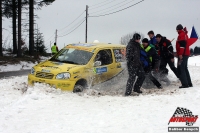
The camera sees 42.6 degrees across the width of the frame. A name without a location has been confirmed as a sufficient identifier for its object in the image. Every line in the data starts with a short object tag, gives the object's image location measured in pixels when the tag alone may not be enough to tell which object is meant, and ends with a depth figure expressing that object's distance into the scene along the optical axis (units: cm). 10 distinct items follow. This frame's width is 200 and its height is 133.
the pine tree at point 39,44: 3349
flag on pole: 957
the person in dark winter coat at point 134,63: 796
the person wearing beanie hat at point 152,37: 1027
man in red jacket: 828
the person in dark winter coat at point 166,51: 968
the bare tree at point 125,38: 5906
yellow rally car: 793
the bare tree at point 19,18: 2462
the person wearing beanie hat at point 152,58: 897
